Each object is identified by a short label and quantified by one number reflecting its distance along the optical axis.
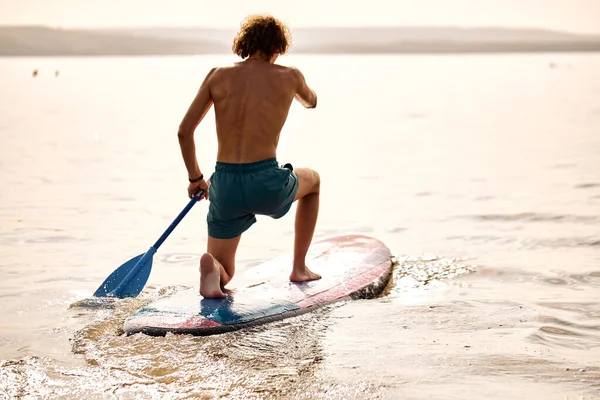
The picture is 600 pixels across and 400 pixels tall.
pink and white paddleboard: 8.72
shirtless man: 9.27
